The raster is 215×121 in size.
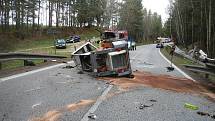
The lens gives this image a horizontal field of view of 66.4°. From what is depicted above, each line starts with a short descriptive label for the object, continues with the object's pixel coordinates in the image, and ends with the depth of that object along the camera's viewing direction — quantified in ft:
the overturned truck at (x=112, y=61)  21.61
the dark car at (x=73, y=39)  98.60
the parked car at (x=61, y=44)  80.76
